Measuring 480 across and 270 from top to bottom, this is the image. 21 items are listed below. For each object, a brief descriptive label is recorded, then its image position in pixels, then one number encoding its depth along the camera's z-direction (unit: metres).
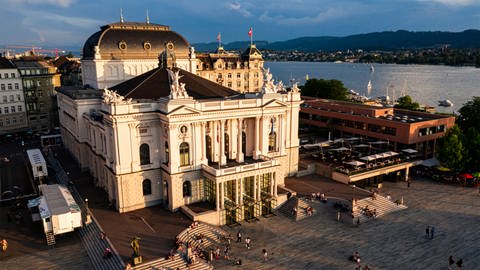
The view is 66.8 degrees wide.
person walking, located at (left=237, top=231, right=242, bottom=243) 40.26
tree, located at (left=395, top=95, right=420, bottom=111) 98.69
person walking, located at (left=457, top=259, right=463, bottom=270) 34.75
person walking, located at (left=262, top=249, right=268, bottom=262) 36.50
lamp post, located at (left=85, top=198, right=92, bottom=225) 41.97
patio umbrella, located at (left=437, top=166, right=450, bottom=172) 61.55
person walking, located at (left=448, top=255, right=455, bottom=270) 35.16
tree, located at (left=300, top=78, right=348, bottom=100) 111.00
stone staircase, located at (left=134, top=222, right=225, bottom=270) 33.97
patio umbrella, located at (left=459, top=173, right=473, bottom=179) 58.00
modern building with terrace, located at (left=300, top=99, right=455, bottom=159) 66.25
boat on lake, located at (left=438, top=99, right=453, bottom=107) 147.25
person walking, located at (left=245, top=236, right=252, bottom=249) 38.79
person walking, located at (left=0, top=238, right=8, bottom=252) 37.06
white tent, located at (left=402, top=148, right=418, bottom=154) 63.78
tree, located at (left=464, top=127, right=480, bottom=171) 60.78
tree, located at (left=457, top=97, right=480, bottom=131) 76.62
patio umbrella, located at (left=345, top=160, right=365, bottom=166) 57.37
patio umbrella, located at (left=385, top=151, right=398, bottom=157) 61.21
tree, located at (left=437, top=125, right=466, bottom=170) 59.31
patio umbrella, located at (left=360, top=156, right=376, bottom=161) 58.88
